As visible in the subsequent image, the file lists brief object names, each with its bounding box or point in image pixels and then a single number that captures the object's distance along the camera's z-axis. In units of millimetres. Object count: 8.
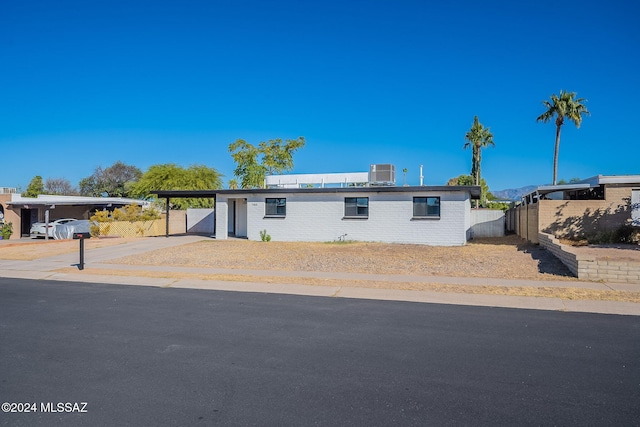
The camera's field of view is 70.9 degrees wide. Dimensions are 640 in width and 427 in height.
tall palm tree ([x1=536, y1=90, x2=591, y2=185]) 38906
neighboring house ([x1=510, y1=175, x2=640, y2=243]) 18938
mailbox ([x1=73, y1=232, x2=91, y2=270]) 15531
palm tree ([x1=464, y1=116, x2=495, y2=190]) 53250
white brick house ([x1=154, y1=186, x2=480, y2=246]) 22266
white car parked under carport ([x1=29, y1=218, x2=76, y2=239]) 31625
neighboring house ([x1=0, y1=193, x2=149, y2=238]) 35375
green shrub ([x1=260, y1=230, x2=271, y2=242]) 24891
